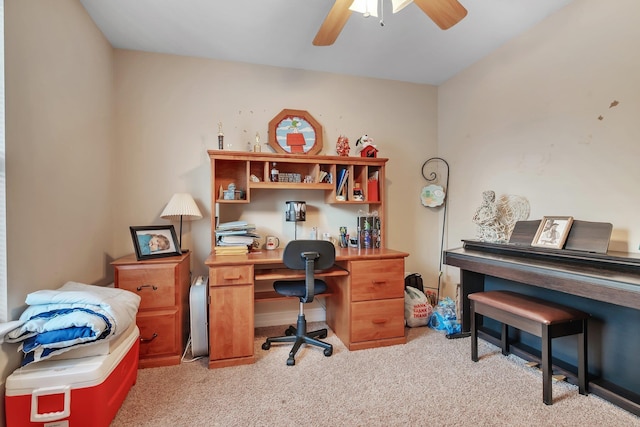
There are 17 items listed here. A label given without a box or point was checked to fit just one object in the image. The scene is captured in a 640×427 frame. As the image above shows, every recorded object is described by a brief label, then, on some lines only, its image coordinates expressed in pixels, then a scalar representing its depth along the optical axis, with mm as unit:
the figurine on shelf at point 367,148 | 2840
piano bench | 1616
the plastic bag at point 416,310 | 2707
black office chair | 2062
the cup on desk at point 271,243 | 2697
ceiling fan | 1496
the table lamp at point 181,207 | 2344
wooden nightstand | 2010
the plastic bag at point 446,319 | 2576
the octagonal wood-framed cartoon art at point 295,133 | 2768
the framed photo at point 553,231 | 1870
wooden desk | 2049
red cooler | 1229
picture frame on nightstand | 2104
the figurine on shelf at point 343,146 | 2793
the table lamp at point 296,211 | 2650
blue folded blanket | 1273
